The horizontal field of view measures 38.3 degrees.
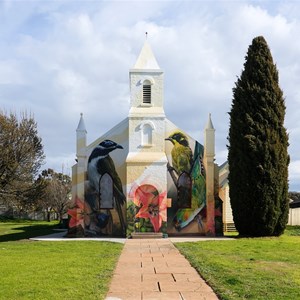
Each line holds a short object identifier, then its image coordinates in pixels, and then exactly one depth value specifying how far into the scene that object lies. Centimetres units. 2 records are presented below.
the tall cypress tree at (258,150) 2359
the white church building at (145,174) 2577
